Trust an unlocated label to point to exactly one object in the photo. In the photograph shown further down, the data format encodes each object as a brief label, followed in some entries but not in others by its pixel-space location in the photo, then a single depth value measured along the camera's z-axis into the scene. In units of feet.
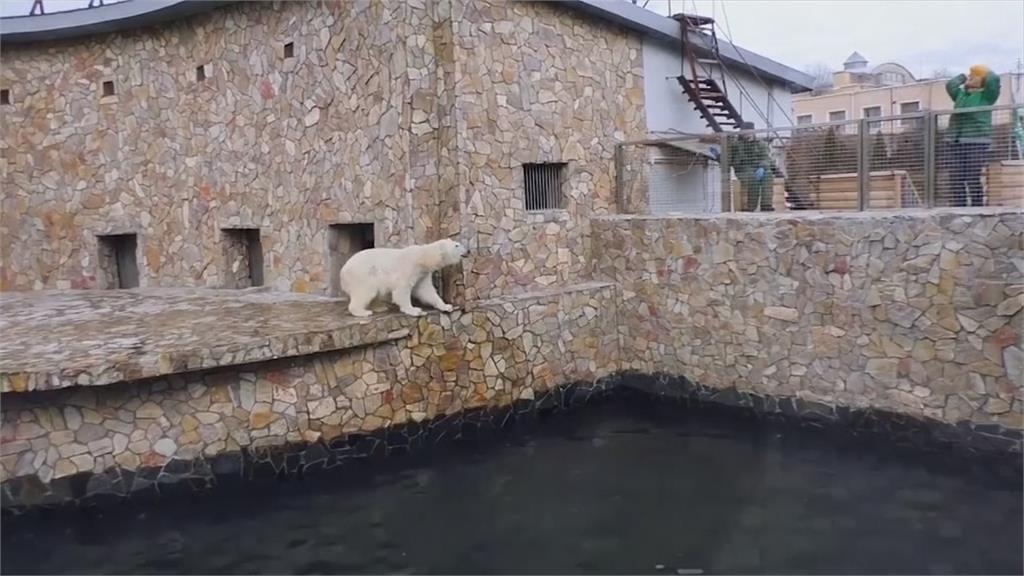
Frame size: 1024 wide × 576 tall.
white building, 35.65
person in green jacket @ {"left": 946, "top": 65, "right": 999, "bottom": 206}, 25.54
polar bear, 27.25
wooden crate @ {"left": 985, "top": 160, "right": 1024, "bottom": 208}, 25.00
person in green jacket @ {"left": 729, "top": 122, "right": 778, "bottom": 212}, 31.76
